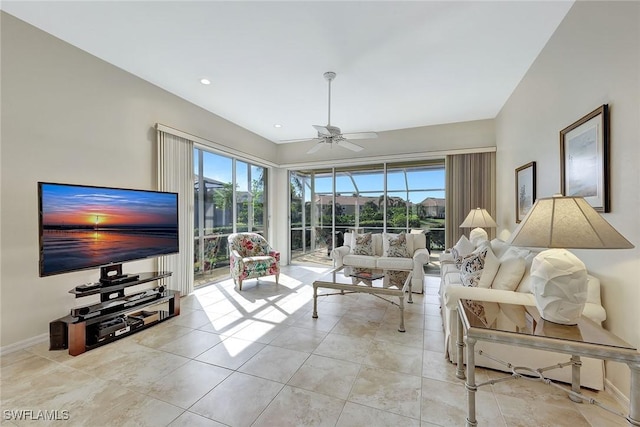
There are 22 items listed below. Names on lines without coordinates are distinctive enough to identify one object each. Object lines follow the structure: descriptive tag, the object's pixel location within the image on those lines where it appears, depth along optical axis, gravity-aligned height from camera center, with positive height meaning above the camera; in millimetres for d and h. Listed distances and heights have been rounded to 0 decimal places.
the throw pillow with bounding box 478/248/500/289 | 2324 -538
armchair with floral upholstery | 4363 -805
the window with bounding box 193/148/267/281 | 4613 +159
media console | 2415 -1048
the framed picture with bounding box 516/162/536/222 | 3115 +302
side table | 1191 -670
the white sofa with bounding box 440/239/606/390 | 1847 -779
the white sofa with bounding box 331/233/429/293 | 4223 -820
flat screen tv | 2371 -132
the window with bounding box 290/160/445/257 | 5551 +247
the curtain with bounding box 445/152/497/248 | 4922 +467
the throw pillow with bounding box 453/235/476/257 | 3418 -480
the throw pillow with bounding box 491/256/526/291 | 2207 -543
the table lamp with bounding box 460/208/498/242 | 4167 -171
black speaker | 2451 -1151
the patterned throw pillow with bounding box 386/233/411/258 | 4664 -637
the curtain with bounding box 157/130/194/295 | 3764 +364
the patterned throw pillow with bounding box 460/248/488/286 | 2377 -540
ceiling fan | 3394 +1077
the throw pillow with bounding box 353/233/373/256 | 4895 -626
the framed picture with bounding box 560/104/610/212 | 1893 +432
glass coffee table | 2916 -896
